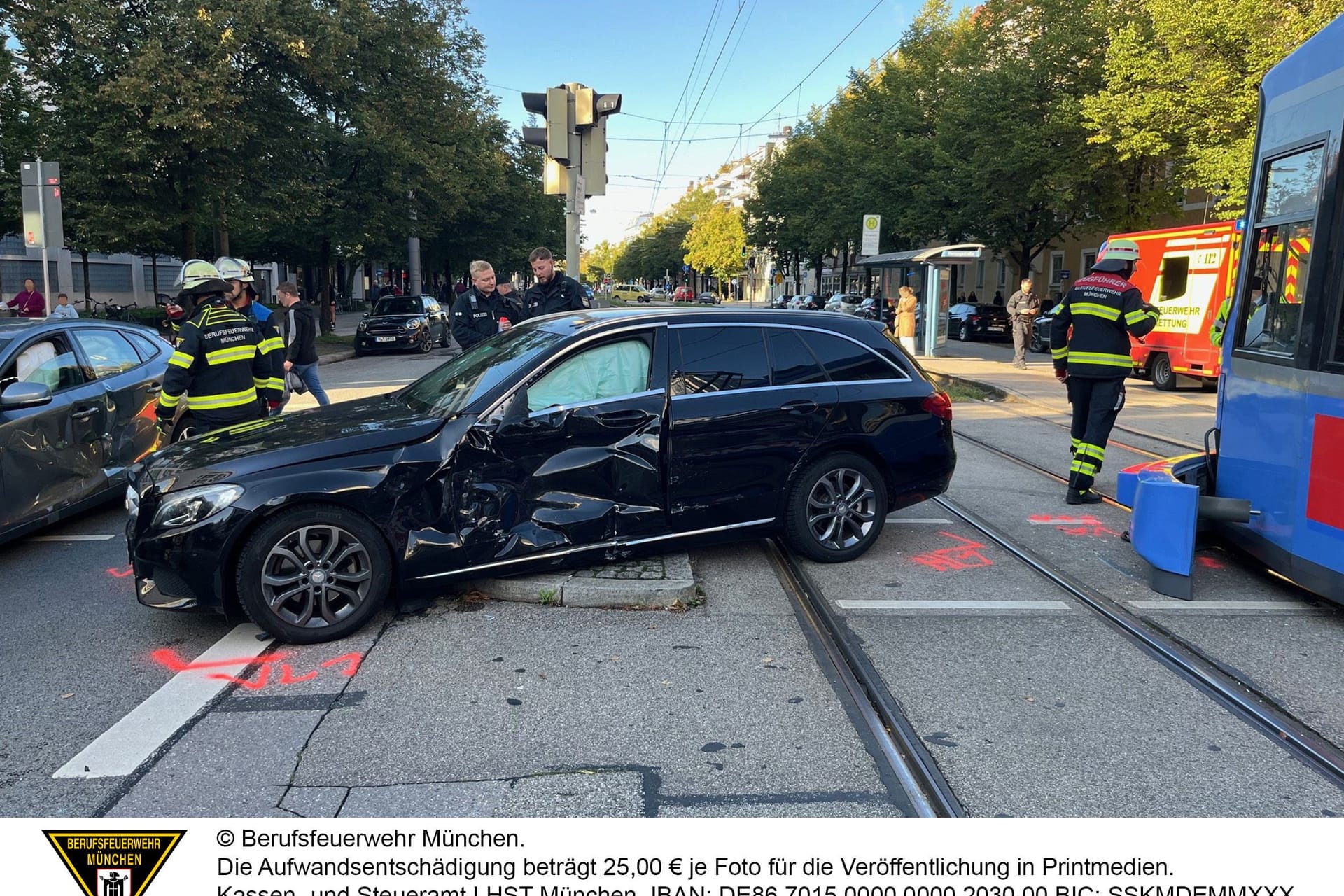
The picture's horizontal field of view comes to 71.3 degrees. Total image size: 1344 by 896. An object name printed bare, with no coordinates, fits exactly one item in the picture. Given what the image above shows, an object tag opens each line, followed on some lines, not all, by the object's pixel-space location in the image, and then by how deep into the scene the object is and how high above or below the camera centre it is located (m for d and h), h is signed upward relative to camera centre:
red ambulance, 17.00 +0.63
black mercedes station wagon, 4.48 -0.90
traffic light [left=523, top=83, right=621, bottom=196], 9.15 +1.63
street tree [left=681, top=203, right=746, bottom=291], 85.12 +5.62
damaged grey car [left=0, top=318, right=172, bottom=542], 5.84 -0.93
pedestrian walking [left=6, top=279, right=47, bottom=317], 19.36 -0.55
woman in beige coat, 20.55 -0.03
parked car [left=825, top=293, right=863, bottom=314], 39.25 +0.40
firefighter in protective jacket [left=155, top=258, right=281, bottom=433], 5.95 -0.51
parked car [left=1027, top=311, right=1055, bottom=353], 23.87 -0.33
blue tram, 4.80 -0.25
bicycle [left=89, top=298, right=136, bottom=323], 25.84 -0.93
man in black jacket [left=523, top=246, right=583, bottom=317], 8.98 +0.07
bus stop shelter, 23.78 +1.00
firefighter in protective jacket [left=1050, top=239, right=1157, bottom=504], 7.11 -0.11
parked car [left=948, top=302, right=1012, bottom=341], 34.28 -0.12
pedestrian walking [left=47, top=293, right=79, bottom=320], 19.09 -0.65
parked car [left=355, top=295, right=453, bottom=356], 24.86 -0.92
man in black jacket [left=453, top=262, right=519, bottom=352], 9.08 -0.17
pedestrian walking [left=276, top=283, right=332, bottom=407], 11.62 -0.65
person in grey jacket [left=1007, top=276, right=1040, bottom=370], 21.45 +0.02
